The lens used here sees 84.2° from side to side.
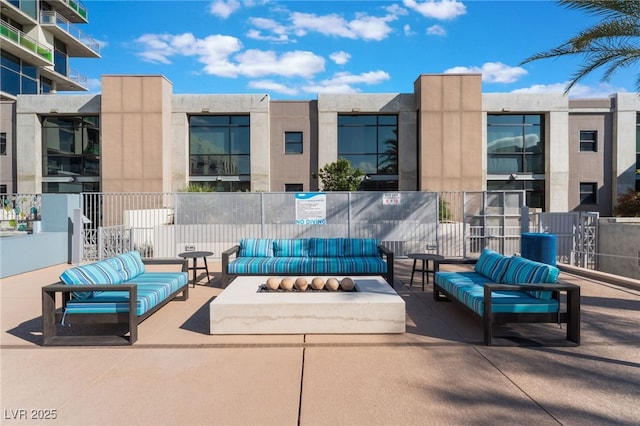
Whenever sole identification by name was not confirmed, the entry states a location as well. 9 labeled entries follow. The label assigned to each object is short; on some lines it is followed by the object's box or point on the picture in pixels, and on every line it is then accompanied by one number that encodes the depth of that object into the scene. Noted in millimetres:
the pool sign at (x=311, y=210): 11695
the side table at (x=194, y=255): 8081
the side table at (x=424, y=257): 7885
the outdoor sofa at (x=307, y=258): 7551
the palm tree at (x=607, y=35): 7137
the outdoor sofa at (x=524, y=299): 4668
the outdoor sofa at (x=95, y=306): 4688
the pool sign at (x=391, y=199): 11961
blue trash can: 8312
